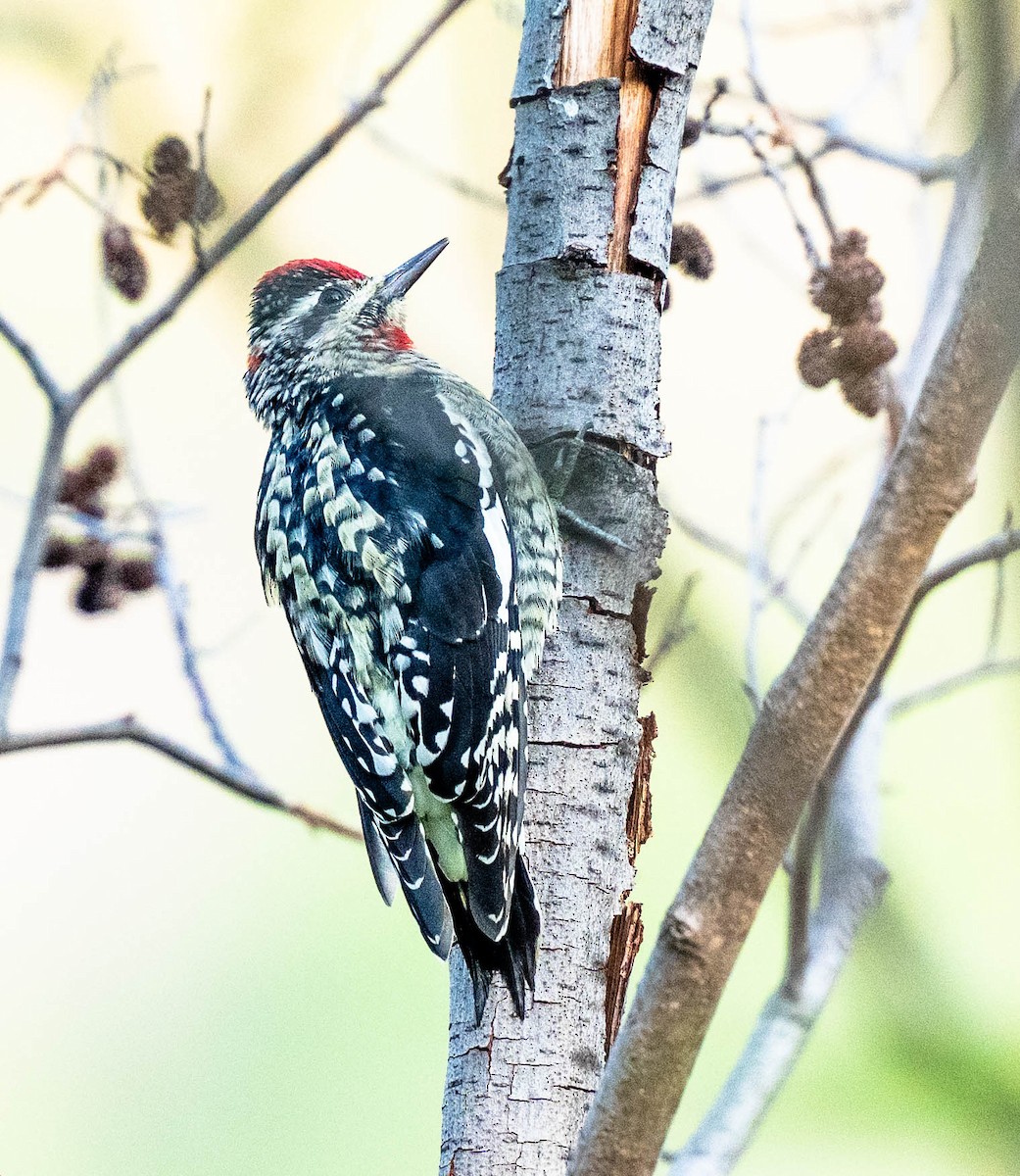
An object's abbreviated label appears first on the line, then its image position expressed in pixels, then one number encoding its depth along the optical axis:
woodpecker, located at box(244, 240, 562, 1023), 5.05
